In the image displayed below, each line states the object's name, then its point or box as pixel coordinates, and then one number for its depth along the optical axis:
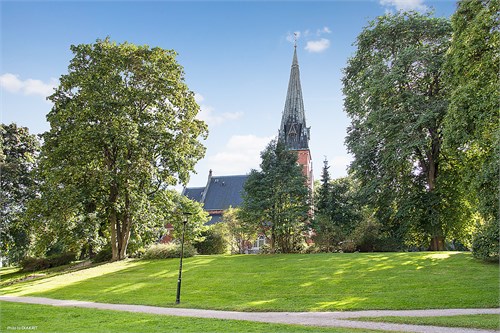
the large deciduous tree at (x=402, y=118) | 24.31
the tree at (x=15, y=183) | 30.05
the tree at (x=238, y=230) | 27.86
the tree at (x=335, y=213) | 27.59
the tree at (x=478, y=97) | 16.58
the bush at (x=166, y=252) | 27.98
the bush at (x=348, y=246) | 27.09
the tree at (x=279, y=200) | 26.67
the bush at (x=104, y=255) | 30.25
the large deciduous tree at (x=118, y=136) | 24.48
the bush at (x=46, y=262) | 33.34
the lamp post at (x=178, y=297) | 15.30
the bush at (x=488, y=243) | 17.28
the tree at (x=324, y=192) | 31.61
